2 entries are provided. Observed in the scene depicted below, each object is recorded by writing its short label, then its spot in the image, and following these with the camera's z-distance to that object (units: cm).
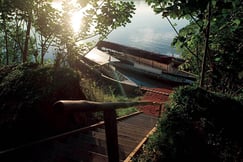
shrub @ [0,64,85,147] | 421
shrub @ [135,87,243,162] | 355
